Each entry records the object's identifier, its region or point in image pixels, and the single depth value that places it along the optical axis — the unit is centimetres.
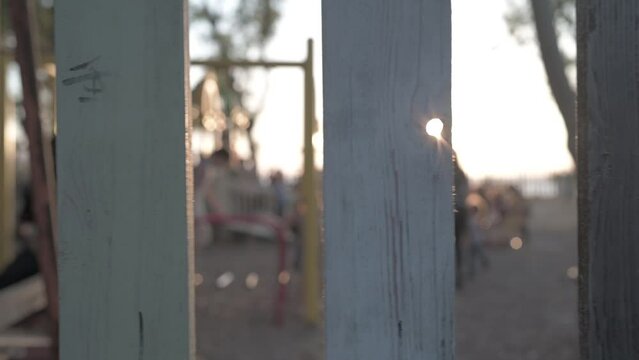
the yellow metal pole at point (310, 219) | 673
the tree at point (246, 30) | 2166
